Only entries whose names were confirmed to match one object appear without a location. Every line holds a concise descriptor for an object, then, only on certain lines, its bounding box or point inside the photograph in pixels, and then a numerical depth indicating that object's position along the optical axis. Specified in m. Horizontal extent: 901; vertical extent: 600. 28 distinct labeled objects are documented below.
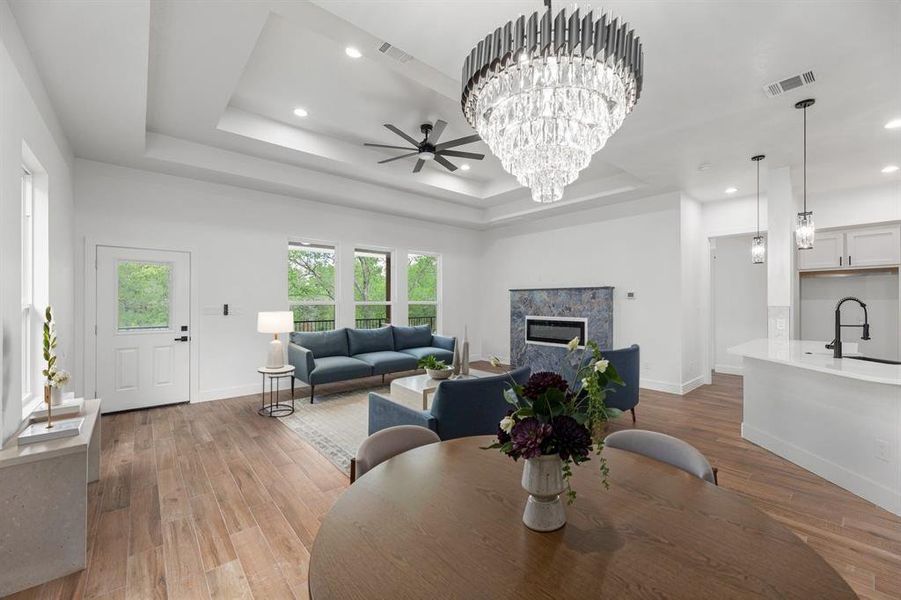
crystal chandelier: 1.53
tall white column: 4.48
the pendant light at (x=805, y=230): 3.28
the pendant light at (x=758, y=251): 4.32
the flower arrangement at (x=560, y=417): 0.99
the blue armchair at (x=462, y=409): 2.52
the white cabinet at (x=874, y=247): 4.96
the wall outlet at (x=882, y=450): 2.60
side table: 4.45
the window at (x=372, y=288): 6.63
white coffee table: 3.74
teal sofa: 5.03
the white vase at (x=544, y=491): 1.05
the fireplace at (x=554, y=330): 6.62
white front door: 4.42
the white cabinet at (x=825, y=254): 5.39
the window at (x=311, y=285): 5.92
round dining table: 0.85
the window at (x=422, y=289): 7.38
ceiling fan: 4.05
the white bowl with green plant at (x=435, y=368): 4.12
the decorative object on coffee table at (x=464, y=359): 4.18
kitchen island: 2.60
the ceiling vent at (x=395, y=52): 2.50
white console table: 1.85
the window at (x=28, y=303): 2.70
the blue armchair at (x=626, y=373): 3.90
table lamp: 4.54
